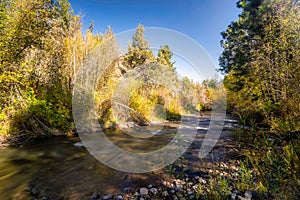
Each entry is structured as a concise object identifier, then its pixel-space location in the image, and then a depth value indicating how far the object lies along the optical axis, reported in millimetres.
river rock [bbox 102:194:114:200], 2379
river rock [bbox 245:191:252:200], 2032
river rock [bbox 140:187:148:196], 2466
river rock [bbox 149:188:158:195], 2458
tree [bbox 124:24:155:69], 18625
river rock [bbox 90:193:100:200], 2393
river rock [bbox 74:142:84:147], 5363
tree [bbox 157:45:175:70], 24688
